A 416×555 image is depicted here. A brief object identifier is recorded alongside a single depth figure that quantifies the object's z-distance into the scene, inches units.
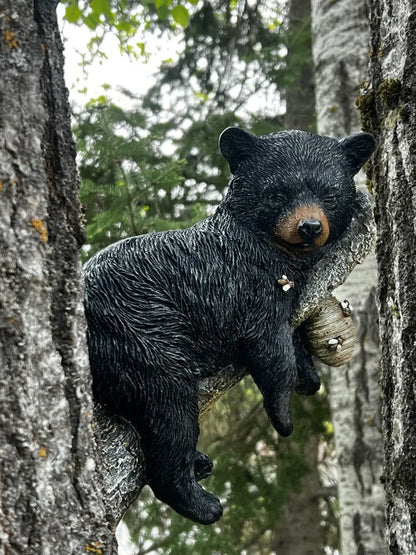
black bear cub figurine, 14.6
